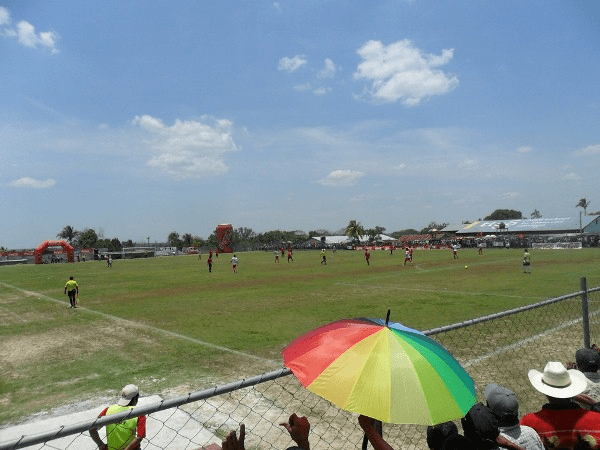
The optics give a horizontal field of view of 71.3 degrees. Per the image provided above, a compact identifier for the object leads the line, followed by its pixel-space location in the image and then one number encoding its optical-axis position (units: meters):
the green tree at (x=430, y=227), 153.69
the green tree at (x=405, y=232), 178.88
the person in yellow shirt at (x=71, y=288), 16.94
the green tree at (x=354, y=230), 115.19
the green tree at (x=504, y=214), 161.95
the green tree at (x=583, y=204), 120.75
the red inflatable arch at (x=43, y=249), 66.38
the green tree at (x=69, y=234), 123.12
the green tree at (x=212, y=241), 130.88
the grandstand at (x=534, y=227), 88.00
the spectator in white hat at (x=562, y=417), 2.87
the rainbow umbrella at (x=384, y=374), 2.29
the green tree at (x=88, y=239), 114.75
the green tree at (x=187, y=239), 145.25
